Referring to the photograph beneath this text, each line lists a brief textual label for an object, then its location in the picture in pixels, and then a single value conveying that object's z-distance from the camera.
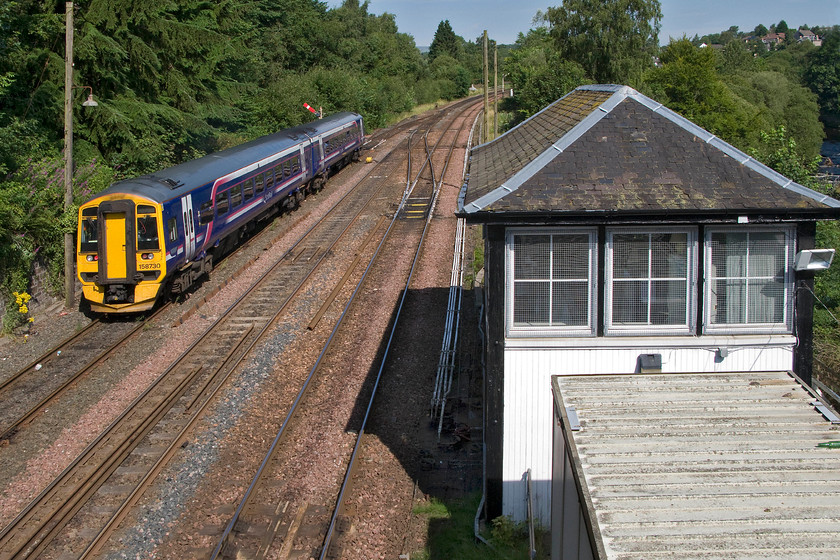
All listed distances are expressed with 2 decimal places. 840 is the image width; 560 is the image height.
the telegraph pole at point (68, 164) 15.03
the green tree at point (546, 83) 39.16
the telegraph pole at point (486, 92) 34.14
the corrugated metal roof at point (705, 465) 4.60
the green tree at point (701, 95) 45.22
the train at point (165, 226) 15.09
